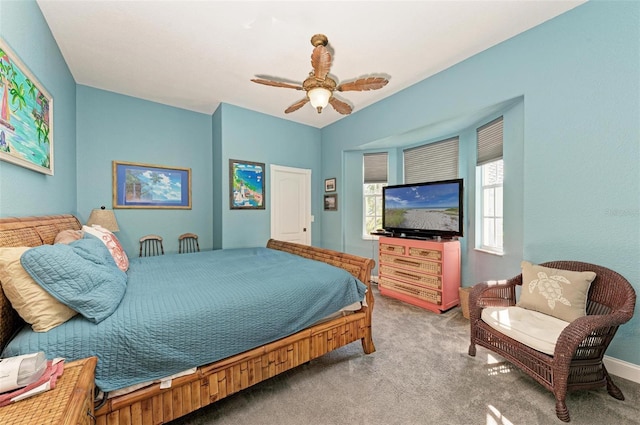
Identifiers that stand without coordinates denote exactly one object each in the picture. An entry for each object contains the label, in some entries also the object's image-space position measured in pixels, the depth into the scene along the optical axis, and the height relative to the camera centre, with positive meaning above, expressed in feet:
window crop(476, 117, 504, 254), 10.03 +1.04
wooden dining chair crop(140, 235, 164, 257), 11.82 -1.63
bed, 4.06 -3.04
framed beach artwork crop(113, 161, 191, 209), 11.43 +1.21
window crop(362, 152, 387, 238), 14.66 +1.30
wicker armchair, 5.01 -2.97
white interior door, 14.39 +0.42
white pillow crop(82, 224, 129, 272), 6.88 -0.92
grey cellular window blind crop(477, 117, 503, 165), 9.82 +2.81
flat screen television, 10.25 +0.08
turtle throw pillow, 5.98 -1.99
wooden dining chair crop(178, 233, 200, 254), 12.76 -1.62
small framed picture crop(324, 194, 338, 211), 15.24 +0.54
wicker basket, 9.52 -3.38
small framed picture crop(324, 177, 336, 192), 15.30 +1.61
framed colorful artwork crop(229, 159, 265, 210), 12.82 +1.36
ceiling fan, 6.93 +3.78
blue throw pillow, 3.76 -1.07
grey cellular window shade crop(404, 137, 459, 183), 12.16 +2.51
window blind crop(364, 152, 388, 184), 14.61 +2.53
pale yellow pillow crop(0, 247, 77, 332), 3.67 -1.22
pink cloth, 2.76 -2.02
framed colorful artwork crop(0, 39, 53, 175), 4.82 +2.11
